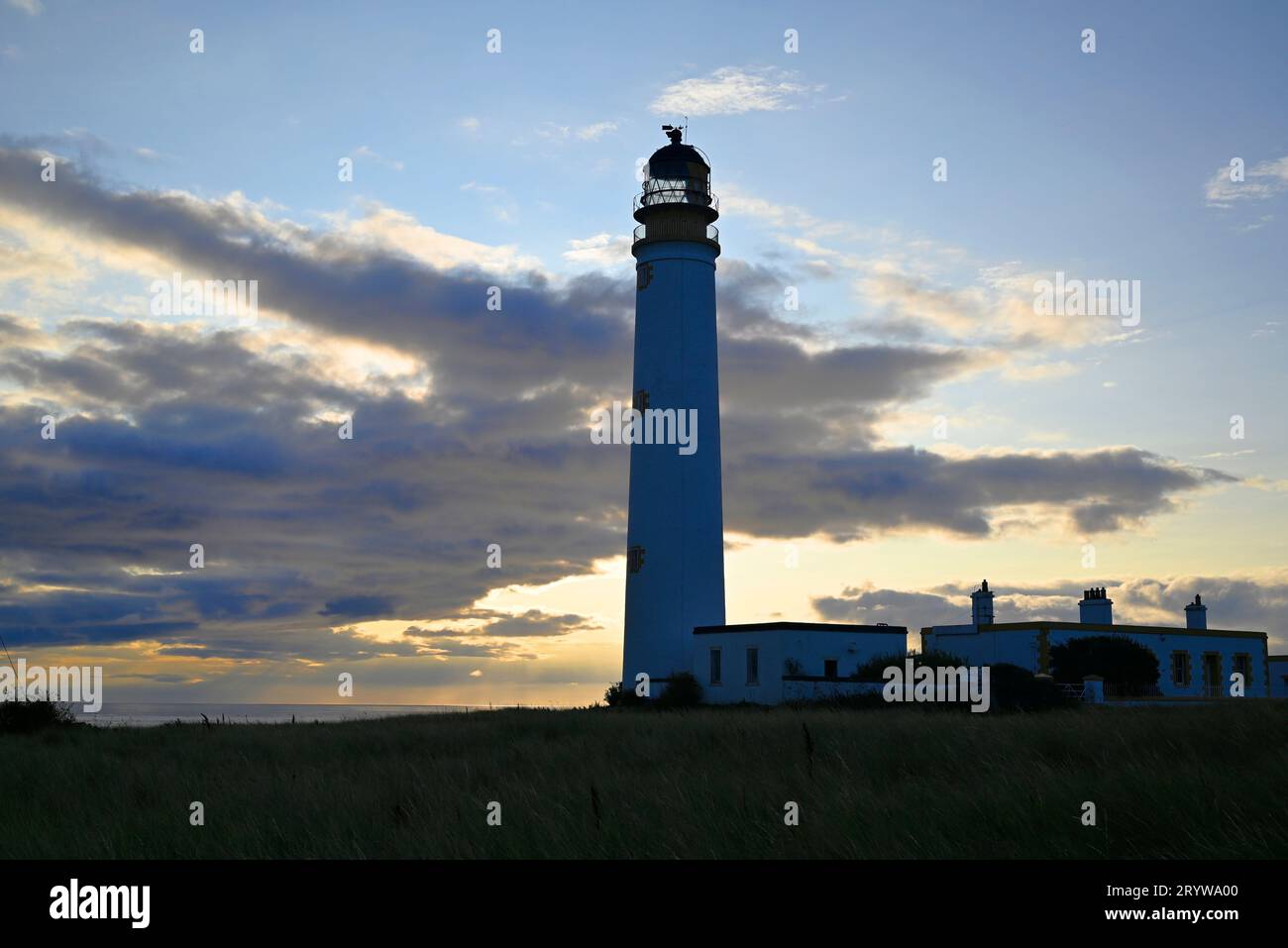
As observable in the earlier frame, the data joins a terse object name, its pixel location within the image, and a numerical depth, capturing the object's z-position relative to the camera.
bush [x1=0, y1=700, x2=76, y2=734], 26.52
